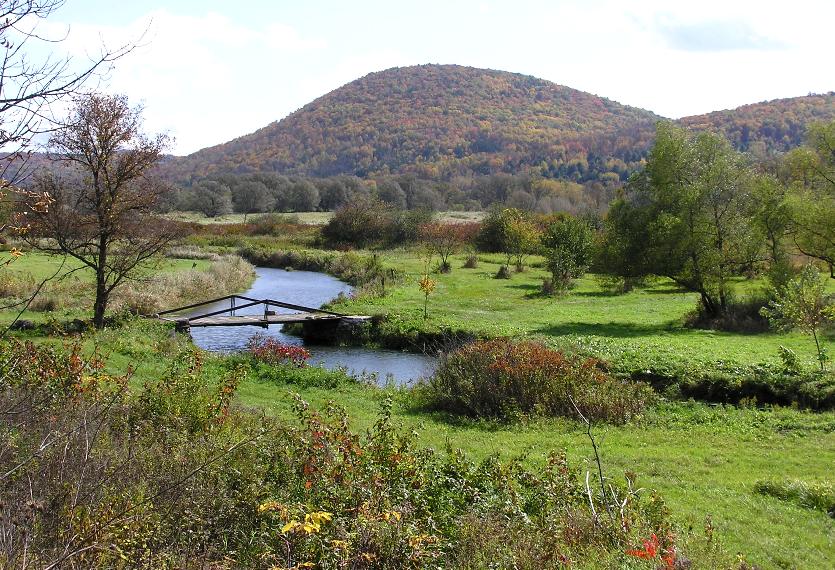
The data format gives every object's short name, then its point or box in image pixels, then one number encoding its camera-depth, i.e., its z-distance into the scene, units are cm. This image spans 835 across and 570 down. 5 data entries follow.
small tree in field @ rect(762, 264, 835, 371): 1733
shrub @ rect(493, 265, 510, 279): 4166
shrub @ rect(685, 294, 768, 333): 2406
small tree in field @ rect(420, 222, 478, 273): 4779
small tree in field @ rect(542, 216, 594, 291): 3569
